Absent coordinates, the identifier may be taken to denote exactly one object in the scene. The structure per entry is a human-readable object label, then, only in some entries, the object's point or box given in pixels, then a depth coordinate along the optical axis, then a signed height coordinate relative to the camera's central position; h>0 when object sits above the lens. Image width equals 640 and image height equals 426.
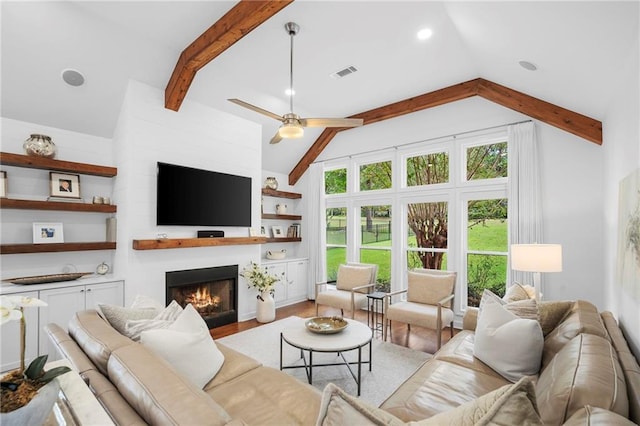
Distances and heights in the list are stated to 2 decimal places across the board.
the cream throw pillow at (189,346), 1.72 -0.75
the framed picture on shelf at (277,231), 6.26 -0.26
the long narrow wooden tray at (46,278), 3.13 -0.62
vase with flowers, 4.71 -1.05
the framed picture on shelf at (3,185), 3.20 +0.35
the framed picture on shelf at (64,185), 3.54 +0.39
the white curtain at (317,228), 6.09 -0.19
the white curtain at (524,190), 3.90 +0.35
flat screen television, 3.95 +0.29
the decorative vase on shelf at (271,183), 5.92 +0.66
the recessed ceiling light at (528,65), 2.95 +1.46
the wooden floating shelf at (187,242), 3.65 -0.32
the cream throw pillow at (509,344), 2.00 -0.84
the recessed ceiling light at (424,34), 3.25 +1.94
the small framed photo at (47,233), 3.42 -0.16
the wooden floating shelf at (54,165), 3.16 +0.59
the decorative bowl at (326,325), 2.83 -1.01
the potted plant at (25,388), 0.86 -0.51
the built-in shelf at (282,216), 5.86 +0.04
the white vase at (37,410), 0.84 -0.54
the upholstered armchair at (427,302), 3.51 -1.05
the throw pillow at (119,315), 1.96 -0.62
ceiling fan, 2.92 +0.95
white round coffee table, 2.56 -1.05
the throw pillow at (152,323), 1.88 -0.66
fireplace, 4.08 -1.02
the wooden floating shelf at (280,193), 5.82 +0.48
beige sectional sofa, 0.98 -0.67
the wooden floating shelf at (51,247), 3.16 -0.32
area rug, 2.82 -1.52
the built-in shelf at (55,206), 3.17 +0.14
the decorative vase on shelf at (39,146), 3.36 +0.78
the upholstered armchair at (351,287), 4.40 -1.05
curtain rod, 4.25 +1.22
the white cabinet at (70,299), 3.13 -0.86
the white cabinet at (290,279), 5.67 -1.17
